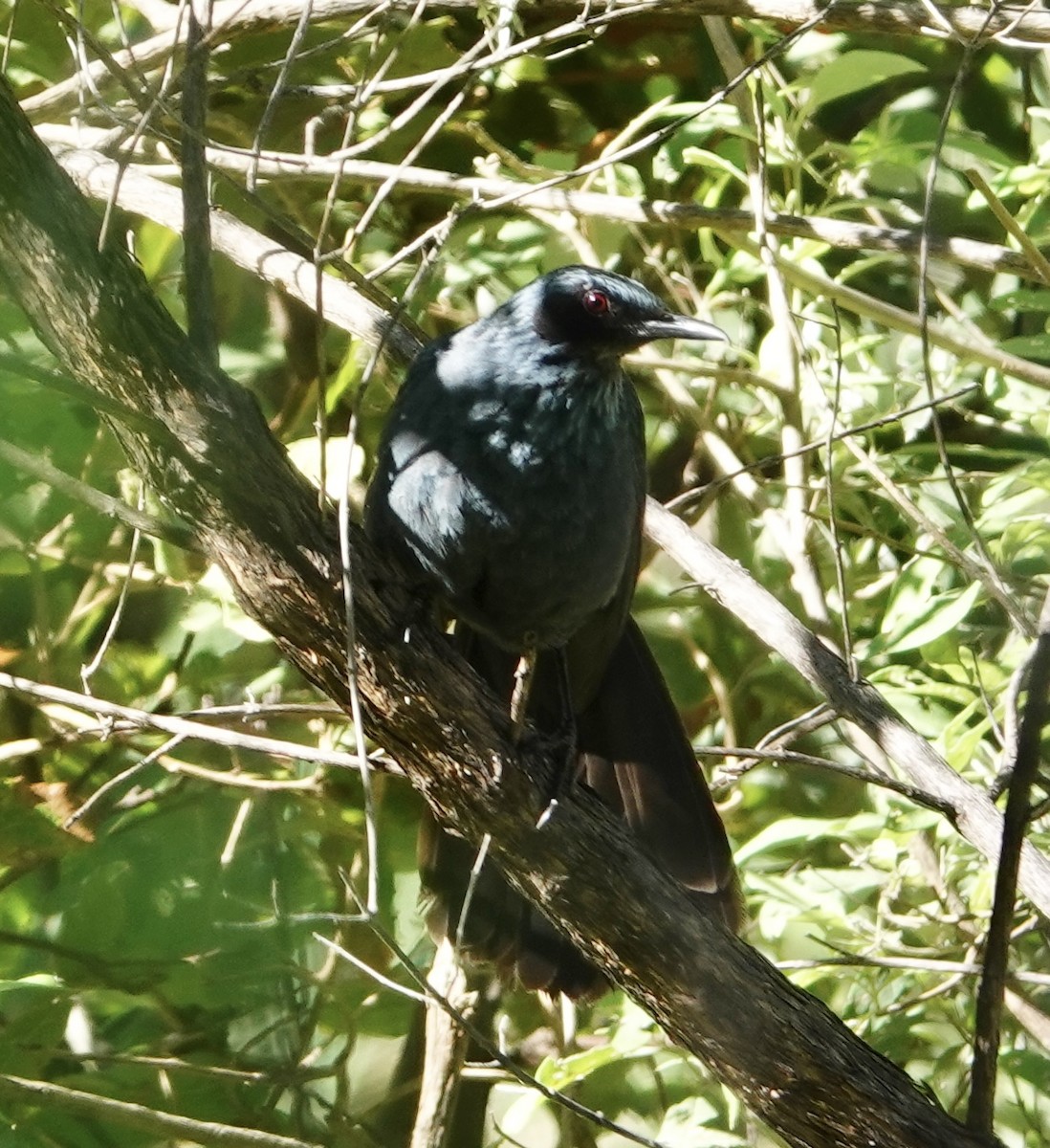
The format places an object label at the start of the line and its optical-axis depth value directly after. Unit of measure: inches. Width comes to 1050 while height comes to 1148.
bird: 296.8
